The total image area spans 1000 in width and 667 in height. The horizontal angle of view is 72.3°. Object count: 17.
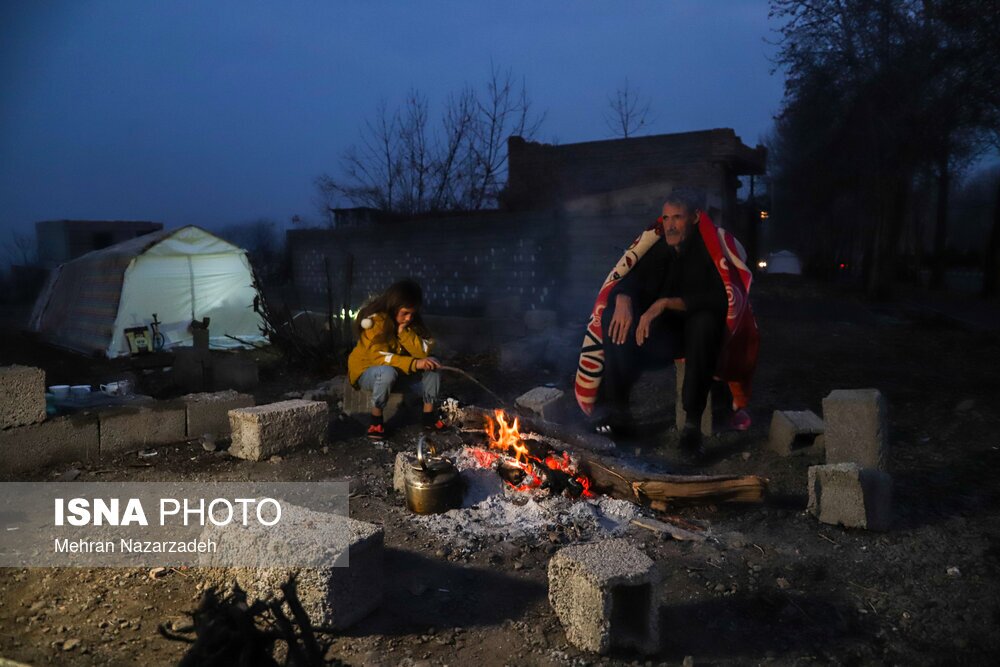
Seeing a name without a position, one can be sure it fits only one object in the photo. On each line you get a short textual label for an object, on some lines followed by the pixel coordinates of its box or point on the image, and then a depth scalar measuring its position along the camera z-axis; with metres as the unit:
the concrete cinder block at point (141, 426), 4.77
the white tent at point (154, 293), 10.53
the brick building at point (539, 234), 9.66
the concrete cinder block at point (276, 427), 4.64
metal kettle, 3.68
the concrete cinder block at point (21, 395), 4.31
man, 4.70
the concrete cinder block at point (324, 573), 2.54
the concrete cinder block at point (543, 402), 5.16
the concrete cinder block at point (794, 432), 4.60
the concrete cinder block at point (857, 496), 3.43
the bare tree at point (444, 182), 19.58
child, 5.21
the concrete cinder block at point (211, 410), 5.14
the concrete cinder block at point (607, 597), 2.39
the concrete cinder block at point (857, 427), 3.93
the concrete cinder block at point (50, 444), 4.35
